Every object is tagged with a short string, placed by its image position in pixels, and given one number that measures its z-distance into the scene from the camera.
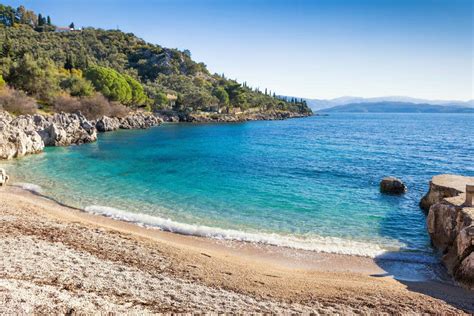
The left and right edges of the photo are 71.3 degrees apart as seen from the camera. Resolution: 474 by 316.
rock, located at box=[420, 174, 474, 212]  19.37
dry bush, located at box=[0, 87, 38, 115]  57.44
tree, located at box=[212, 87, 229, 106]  142.12
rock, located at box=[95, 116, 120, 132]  76.19
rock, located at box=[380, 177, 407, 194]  27.03
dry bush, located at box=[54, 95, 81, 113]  71.25
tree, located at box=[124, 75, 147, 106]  103.44
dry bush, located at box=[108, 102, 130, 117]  88.15
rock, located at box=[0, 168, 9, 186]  25.70
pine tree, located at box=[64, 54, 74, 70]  107.88
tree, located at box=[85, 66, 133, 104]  88.31
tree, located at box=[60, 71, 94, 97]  78.31
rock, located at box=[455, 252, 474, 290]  12.50
